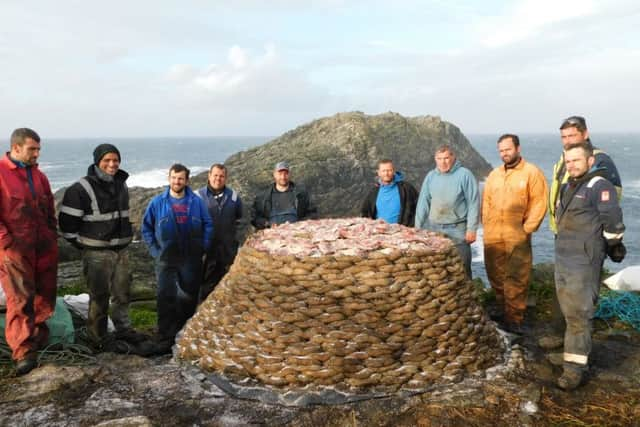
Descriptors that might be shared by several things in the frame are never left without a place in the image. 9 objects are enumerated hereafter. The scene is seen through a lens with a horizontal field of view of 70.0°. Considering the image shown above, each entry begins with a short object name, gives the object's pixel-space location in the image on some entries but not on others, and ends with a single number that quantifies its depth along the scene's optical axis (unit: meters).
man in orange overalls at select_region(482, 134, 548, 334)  5.78
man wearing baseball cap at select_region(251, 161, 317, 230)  6.97
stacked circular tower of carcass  4.24
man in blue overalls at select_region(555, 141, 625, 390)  4.39
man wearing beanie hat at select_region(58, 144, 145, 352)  5.36
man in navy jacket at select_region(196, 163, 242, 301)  6.71
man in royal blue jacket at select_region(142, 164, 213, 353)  5.70
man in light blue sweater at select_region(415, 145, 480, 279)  6.09
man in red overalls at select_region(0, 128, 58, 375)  4.68
